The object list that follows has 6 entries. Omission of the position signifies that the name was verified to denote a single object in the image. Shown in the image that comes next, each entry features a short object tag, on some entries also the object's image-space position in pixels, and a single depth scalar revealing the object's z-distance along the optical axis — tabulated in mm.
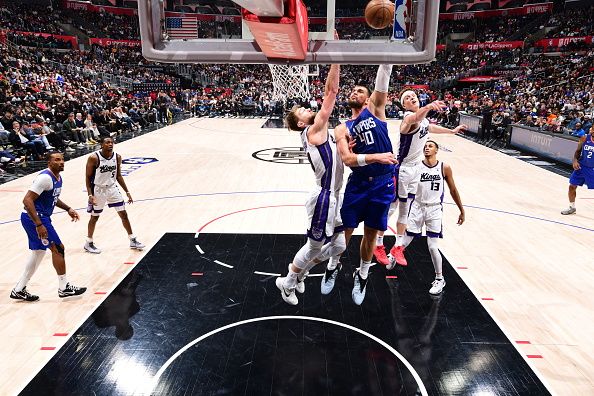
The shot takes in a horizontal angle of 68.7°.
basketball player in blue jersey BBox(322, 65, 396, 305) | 3910
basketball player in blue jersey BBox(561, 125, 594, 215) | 7660
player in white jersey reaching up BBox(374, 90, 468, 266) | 5383
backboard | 3342
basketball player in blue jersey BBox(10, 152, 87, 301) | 4480
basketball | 3584
